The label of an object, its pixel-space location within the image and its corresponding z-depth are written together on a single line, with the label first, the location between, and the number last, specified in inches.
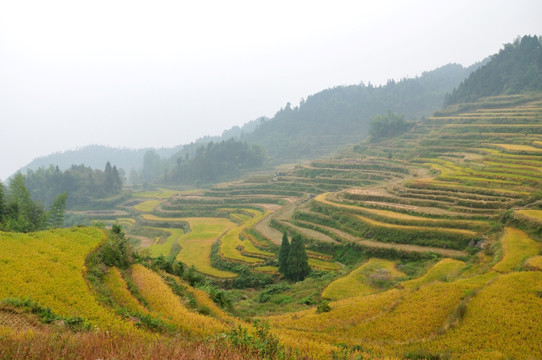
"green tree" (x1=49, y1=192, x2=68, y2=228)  1307.8
